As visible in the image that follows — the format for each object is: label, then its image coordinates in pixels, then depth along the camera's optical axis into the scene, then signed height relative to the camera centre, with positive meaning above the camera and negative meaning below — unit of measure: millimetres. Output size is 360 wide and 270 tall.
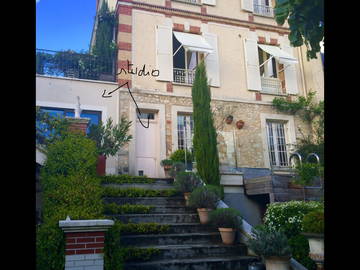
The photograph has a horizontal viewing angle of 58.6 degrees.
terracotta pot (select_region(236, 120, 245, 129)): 10055 +1583
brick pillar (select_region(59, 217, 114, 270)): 3168 -608
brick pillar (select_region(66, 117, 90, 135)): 5823 +1065
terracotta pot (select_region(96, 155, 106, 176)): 6614 +336
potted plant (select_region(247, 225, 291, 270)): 3678 -872
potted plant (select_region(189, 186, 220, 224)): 5250 -413
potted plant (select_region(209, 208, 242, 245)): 4742 -698
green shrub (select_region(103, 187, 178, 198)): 5504 -227
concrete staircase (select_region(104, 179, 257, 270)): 4070 -929
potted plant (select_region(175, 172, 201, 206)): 6043 -108
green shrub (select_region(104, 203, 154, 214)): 4968 -449
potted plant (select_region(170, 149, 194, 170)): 8727 +564
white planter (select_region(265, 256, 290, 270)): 3674 -1025
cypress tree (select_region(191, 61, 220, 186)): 7090 +995
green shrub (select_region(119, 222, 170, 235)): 4547 -702
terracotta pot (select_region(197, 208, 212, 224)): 5215 -624
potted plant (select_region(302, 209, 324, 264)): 3484 -674
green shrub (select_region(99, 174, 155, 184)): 6135 +15
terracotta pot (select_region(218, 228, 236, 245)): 4730 -887
